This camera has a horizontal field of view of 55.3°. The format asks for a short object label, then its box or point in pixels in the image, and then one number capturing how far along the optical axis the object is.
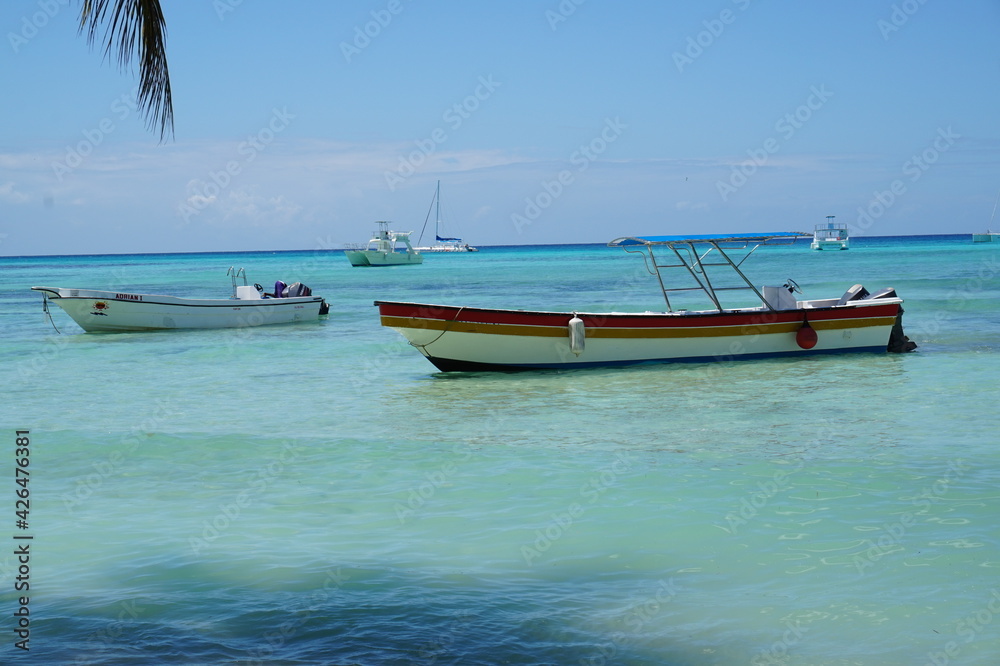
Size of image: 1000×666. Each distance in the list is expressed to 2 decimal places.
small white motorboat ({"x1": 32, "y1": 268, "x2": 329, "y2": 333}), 23.84
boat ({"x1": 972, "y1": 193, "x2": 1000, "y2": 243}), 109.76
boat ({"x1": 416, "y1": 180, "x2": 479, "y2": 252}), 143.62
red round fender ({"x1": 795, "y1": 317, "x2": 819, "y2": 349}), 16.11
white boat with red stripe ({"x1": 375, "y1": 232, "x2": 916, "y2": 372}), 14.80
